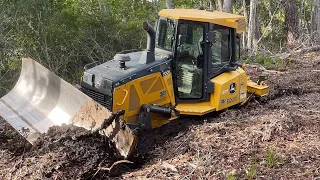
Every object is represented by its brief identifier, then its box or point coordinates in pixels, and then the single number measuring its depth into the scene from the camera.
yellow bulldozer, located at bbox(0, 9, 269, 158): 5.98
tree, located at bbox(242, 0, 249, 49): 18.89
